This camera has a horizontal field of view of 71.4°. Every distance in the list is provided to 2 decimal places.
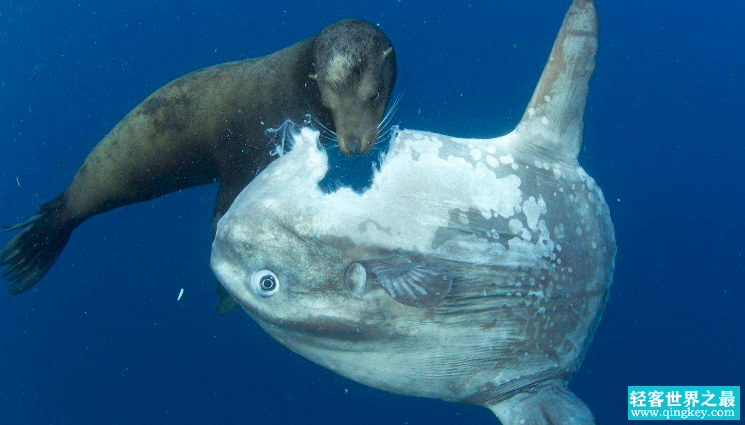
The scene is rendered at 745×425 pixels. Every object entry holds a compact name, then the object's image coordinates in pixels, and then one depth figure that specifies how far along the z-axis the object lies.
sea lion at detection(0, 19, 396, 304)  3.73
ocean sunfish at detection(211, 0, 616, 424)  2.65
